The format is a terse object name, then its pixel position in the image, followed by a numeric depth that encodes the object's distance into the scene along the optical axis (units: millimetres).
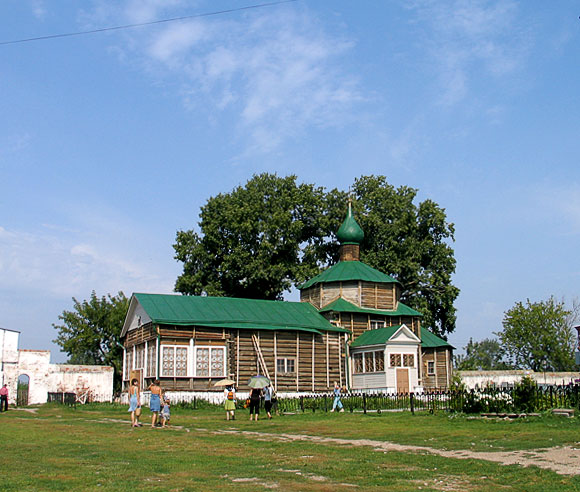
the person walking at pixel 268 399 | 29602
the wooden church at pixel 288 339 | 40625
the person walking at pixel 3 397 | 35438
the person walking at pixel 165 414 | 24031
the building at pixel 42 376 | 42944
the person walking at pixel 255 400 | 28297
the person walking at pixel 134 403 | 24000
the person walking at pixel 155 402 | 24039
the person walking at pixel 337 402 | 31594
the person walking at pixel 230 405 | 28453
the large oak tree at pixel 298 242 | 58500
